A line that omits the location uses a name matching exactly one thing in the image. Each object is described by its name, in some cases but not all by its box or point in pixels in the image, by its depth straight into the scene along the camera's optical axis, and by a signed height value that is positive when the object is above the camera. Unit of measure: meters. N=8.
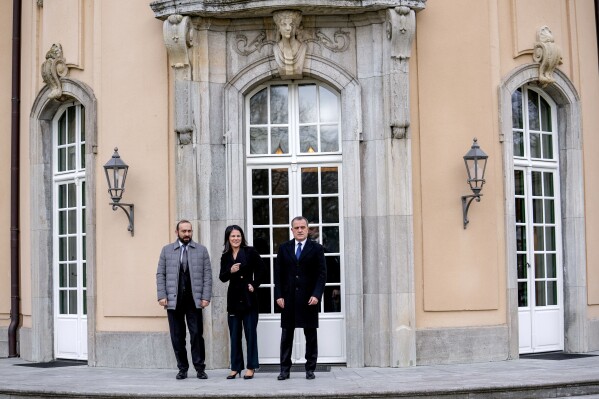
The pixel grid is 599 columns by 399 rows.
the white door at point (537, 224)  13.13 +0.12
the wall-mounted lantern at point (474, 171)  12.10 +0.74
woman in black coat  11.07 -0.54
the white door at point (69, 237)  13.45 +0.06
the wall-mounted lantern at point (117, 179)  12.43 +0.75
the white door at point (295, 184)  12.47 +0.64
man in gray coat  11.11 -0.52
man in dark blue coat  10.86 -0.52
